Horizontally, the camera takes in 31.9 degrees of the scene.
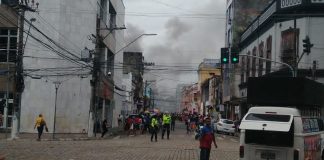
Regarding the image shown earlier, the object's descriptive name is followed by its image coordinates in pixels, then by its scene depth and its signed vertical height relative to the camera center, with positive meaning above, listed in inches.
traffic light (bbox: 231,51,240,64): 1388.7 +125.1
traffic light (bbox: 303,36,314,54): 1398.9 +155.9
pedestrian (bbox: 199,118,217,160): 685.3 -42.6
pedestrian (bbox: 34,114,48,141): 1312.1 -49.7
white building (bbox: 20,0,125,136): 1738.4 +110.1
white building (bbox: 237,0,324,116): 1881.2 +256.6
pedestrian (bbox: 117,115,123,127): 2815.0 -75.3
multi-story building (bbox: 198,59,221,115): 4461.6 +193.1
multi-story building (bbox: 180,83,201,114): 6122.1 +113.2
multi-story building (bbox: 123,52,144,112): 4149.9 +269.1
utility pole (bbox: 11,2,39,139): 1298.0 +45.5
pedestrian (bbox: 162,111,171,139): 1517.0 -45.8
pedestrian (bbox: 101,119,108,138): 1537.0 -62.5
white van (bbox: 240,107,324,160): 607.2 -29.8
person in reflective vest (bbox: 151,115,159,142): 1366.9 -49.0
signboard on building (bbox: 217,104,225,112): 3410.9 -5.9
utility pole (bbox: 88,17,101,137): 1476.4 +6.5
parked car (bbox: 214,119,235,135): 2126.0 -74.3
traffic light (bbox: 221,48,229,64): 1371.8 +126.5
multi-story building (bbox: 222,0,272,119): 3088.1 +461.0
